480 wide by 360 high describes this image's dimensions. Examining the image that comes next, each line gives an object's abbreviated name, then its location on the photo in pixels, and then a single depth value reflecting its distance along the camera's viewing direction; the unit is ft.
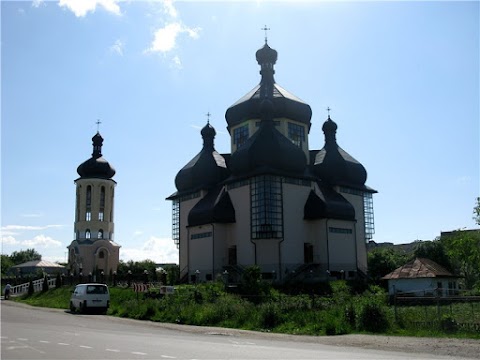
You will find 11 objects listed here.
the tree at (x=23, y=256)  412.57
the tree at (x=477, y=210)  83.76
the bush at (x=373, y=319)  53.50
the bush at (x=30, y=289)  137.34
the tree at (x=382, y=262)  168.96
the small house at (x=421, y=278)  110.01
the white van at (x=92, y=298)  84.48
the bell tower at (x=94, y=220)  181.47
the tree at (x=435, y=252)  170.60
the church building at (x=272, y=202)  129.70
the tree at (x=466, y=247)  79.93
